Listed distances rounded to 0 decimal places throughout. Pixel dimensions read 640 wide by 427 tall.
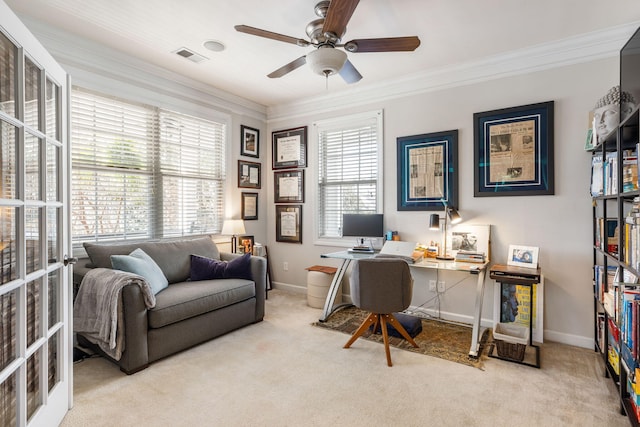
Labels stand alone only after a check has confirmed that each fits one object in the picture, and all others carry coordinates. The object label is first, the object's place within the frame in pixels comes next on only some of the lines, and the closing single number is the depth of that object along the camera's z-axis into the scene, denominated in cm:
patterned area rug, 267
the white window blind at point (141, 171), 300
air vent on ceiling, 309
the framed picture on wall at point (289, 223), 459
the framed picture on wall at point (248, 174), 446
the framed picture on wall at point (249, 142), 450
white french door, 138
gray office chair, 257
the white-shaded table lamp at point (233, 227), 405
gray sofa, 239
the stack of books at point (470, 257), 307
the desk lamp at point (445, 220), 329
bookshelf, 168
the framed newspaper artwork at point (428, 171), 345
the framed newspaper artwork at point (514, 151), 298
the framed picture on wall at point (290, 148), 452
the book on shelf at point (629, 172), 177
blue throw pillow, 268
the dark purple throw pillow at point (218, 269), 332
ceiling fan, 217
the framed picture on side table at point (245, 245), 425
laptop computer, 310
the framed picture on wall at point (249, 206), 452
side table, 266
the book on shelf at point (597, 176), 244
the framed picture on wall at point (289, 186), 457
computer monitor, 374
